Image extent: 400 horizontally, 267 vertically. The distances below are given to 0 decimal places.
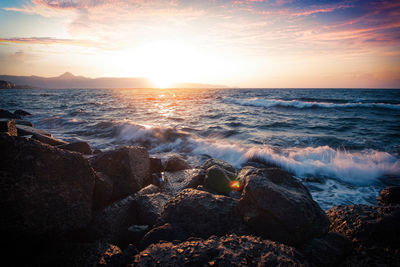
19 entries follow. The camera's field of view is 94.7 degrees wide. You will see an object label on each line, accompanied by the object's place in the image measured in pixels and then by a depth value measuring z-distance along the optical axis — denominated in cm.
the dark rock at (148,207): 304
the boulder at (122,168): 367
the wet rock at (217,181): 395
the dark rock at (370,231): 214
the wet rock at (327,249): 214
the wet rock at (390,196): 381
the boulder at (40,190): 200
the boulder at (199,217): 254
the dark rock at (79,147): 538
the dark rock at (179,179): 406
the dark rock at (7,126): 463
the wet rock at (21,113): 1690
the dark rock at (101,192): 309
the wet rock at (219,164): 527
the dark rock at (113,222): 261
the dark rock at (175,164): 527
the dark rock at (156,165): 535
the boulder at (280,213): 245
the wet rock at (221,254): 180
